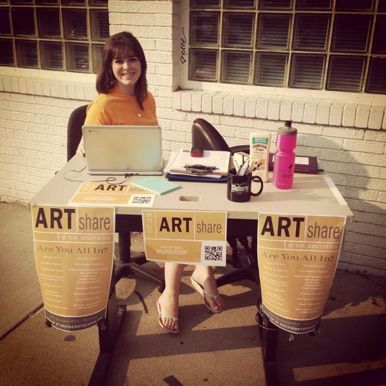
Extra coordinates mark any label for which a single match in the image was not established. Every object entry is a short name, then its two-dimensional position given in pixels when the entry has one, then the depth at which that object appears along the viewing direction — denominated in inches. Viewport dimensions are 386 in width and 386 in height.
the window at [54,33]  125.0
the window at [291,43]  101.6
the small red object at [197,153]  82.8
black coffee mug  66.4
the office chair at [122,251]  98.0
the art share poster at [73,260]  65.2
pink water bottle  70.0
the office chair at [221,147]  93.7
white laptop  70.3
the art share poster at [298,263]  63.7
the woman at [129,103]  90.8
